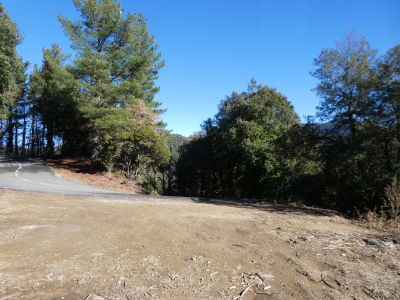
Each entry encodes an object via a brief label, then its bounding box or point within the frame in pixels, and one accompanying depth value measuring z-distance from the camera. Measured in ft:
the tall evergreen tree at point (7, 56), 78.59
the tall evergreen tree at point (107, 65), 74.74
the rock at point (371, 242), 21.88
